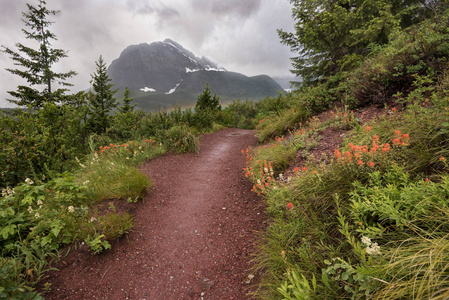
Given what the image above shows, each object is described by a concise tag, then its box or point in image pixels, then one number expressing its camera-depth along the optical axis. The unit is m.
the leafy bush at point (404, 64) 4.19
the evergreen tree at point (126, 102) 22.61
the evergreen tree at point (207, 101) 15.91
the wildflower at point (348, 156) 2.37
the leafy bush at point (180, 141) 7.08
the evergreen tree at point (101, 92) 16.10
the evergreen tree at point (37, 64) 15.46
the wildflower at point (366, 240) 1.32
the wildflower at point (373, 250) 1.27
